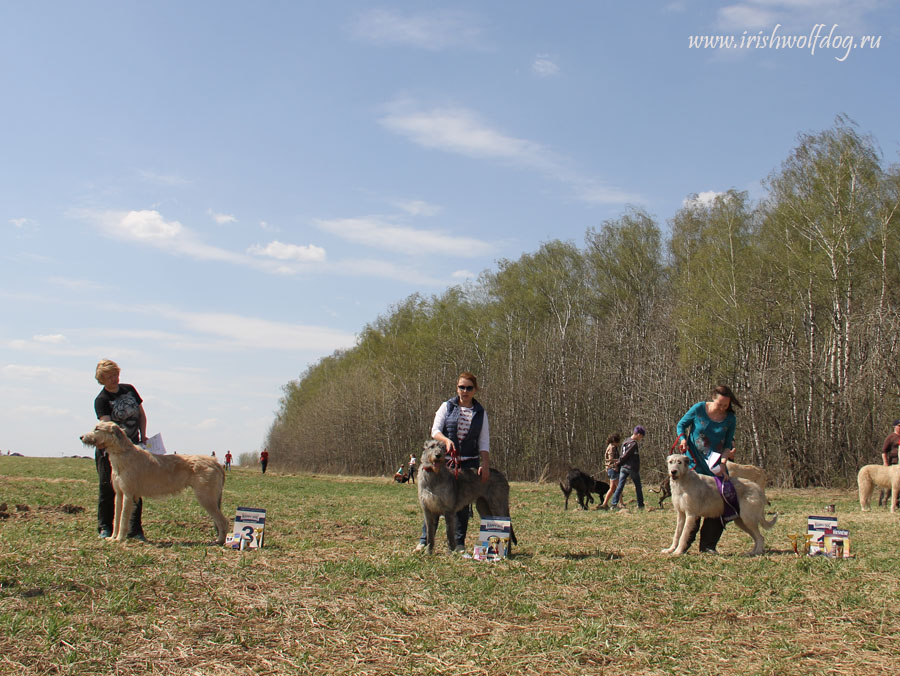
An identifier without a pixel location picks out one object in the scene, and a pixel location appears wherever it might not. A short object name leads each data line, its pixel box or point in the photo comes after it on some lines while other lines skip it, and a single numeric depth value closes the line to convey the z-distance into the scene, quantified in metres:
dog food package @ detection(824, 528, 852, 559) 7.01
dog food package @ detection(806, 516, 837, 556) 7.12
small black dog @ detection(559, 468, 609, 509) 14.12
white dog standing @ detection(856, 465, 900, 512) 13.35
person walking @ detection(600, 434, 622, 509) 14.62
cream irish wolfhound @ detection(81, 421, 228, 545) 7.43
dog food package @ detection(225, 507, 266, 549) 7.14
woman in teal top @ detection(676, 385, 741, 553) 7.49
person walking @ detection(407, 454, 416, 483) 26.36
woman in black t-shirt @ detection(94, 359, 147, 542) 7.80
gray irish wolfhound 6.75
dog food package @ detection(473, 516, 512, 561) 6.50
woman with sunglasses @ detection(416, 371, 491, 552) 6.97
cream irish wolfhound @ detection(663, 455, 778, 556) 7.35
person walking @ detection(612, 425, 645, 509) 13.59
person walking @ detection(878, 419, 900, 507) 14.50
